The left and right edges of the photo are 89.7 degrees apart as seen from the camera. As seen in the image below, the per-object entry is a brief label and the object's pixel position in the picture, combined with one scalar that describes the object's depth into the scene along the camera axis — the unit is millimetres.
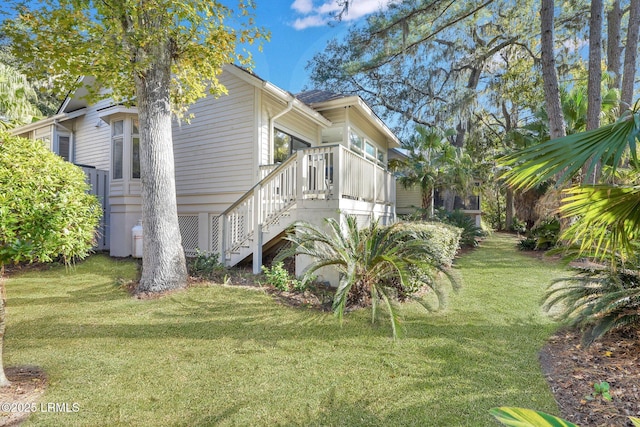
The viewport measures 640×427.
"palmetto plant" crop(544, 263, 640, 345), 3285
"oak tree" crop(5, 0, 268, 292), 5441
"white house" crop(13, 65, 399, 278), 6434
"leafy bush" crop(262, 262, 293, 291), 5715
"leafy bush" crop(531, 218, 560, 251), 10406
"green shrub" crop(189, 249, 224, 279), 6671
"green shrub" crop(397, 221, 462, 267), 4628
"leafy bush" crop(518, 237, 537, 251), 10688
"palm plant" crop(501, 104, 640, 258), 2109
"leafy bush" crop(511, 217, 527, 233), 17744
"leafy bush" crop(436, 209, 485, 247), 11705
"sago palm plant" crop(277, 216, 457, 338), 4555
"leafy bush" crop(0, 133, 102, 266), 2674
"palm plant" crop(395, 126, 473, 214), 12547
